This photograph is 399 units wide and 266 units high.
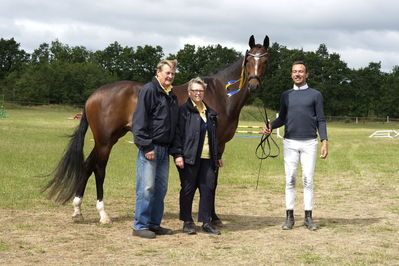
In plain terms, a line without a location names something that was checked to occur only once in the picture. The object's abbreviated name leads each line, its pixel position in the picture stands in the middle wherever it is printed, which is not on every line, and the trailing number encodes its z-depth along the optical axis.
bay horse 6.48
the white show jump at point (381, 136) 28.55
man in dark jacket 5.45
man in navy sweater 6.17
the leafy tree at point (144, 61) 87.81
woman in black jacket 5.70
